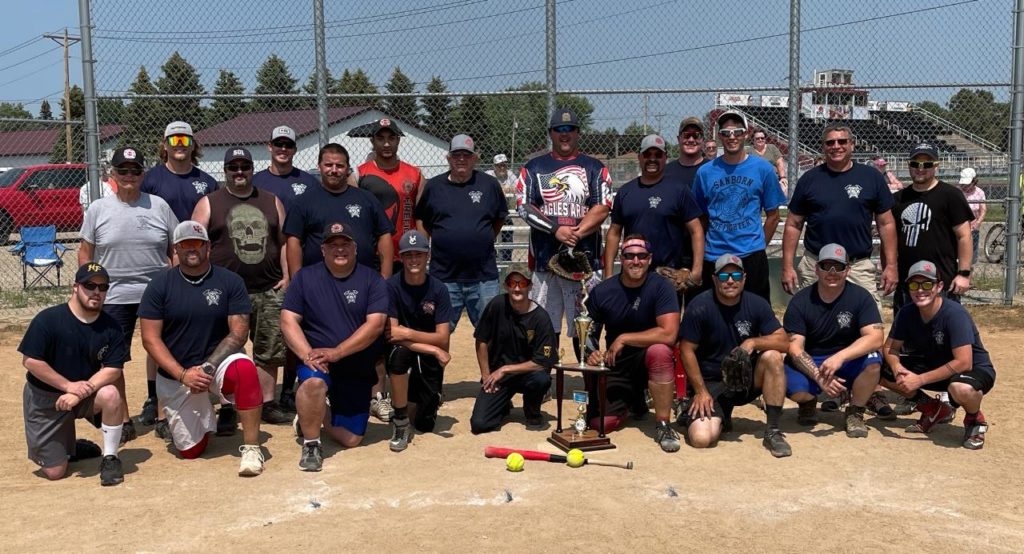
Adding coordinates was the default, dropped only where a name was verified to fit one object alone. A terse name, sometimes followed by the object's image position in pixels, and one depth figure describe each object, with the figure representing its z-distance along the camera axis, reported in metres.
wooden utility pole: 10.21
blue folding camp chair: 14.19
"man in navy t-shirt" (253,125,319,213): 7.14
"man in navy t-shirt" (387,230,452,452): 6.59
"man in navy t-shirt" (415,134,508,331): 7.40
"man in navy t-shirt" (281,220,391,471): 6.13
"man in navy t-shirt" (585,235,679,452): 6.38
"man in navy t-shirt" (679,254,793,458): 6.33
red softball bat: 5.88
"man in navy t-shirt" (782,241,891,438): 6.49
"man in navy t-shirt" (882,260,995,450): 6.29
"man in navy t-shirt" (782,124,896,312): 6.92
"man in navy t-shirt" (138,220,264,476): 5.96
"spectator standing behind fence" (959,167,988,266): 12.09
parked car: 19.55
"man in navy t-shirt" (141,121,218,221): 6.95
